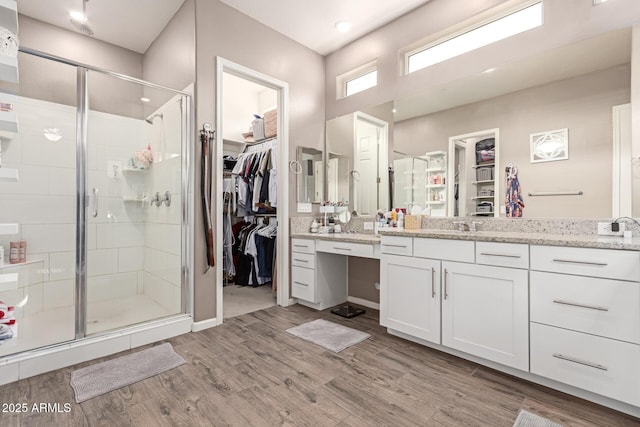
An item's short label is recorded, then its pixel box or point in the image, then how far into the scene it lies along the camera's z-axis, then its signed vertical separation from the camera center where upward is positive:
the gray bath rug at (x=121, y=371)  1.80 -1.04
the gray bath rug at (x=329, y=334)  2.41 -1.04
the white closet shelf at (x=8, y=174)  1.31 +0.17
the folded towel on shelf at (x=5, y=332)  1.40 -0.56
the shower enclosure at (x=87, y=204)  2.27 +0.07
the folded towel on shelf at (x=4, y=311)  1.42 -0.47
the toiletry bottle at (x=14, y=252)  2.40 -0.32
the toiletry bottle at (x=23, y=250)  2.46 -0.31
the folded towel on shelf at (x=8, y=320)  1.41 -0.51
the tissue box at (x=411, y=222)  2.81 -0.09
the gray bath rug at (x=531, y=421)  1.50 -1.05
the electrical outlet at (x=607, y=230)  1.90 -0.11
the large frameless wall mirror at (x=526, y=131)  1.97 +0.63
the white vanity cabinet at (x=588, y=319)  1.51 -0.57
